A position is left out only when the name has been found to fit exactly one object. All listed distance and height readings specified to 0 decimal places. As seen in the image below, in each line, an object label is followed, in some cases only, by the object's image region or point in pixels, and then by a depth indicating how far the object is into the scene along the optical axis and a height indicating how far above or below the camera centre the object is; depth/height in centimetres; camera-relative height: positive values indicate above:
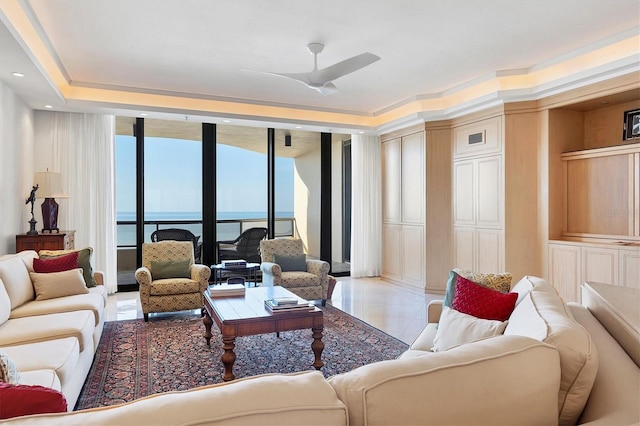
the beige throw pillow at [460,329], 191 -57
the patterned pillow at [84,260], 404 -45
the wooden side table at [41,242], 443 -28
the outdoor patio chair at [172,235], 612 -30
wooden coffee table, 294 -81
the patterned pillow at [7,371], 124 -49
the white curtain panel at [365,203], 739 +21
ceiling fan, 353 +133
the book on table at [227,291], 378 -71
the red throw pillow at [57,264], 371 -45
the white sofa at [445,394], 78 -39
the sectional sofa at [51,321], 220 -75
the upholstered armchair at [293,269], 507 -71
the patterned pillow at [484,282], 255 -43
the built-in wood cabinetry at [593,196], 426 +19
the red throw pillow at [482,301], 216 -49
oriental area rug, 292 -121
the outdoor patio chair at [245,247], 675 -54
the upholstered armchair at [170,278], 452 -74
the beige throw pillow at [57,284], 354 -61
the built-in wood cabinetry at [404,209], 635 +10
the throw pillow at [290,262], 539 -64
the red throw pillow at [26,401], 90 -43
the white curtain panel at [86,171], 552 +63
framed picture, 442 +98
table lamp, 466 +25
